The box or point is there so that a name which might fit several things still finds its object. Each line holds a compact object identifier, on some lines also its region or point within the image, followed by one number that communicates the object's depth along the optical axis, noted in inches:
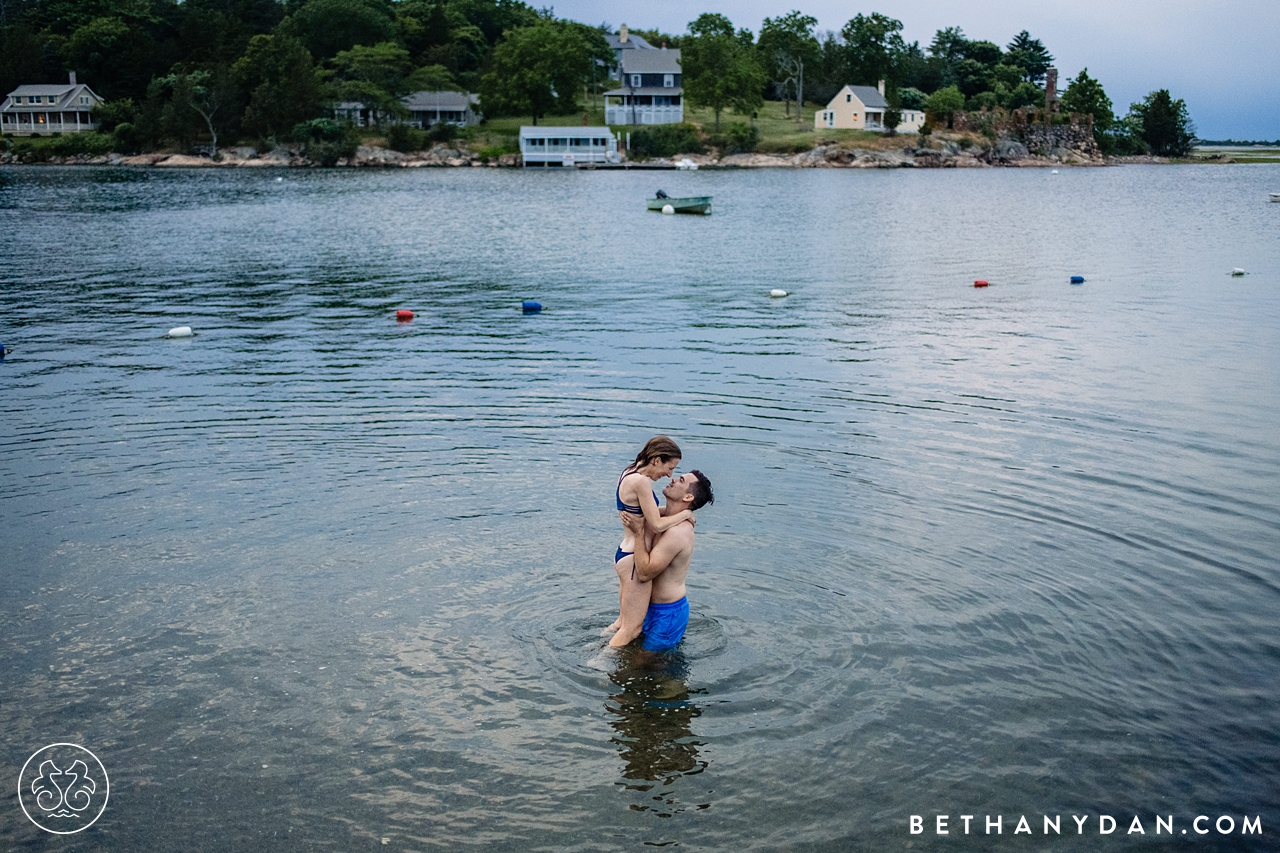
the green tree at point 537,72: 5989.2
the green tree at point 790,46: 7032.5
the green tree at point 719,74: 5935.0
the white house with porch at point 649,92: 6107.3
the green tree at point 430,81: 6131.9
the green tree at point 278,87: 5895.7
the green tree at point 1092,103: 7170.3
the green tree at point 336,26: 6692.9
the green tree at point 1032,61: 7662.4
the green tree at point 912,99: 6747.1
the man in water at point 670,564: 365.1
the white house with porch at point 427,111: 6023.6
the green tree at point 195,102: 5861.2
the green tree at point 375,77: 5900.6
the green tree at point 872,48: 7003.0
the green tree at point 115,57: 6466.5
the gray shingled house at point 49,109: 6269.7
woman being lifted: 355.9
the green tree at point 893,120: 6353.3
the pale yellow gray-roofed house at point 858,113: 6363.2
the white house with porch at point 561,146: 5600.4
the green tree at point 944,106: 6579.7
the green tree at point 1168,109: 7844.5
